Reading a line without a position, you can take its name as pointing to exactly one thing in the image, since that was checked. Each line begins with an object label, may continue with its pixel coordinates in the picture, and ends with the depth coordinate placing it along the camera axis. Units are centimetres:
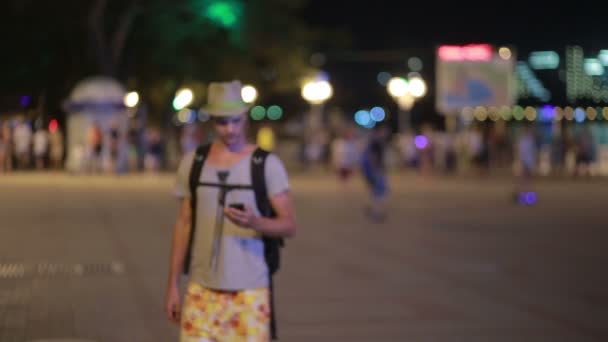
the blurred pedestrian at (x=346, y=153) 2548
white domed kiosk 3561
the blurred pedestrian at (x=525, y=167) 2391
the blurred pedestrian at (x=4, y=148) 3469
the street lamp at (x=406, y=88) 4375
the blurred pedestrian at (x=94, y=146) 3506
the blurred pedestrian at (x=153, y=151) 3681
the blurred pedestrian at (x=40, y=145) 3619
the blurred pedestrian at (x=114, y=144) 3531
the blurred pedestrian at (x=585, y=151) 3644
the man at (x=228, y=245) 523
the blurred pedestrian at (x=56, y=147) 3760
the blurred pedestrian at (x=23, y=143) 3569
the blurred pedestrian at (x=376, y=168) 1963
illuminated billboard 4259
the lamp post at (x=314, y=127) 4269
